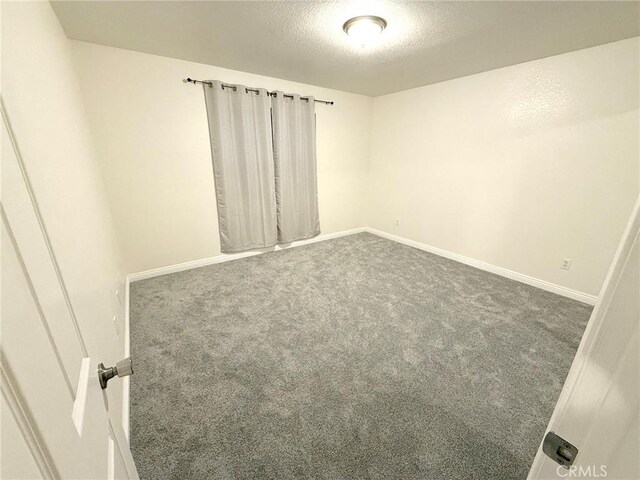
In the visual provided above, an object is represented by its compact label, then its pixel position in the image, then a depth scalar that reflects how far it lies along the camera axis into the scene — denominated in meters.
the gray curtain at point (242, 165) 2.90
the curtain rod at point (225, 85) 2.68
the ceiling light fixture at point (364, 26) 1.77
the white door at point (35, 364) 0.27
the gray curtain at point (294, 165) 3.30
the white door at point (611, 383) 0.41
